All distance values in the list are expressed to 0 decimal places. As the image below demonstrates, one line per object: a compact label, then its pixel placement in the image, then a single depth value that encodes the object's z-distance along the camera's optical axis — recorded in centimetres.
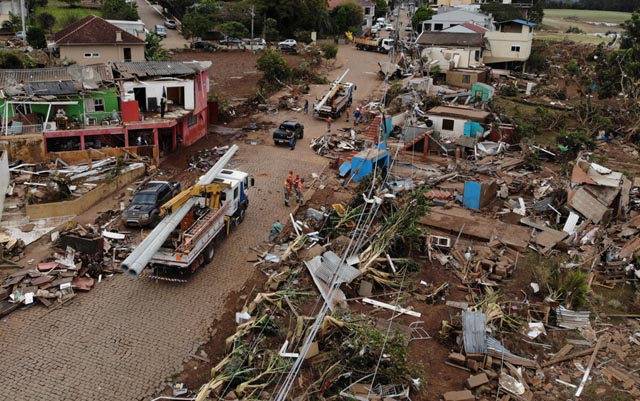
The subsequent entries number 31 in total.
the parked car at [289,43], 6412
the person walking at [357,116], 3734
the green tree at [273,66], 4534
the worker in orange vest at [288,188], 2394
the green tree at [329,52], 5593
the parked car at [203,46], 6242
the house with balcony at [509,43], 5562
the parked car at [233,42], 6525
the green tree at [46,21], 6122
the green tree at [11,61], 3903
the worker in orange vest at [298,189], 2397
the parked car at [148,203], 2061
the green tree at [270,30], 6756
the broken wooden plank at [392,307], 1609
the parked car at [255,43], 6419
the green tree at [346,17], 7625
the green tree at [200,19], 6356
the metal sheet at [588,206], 2192
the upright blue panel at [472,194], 2342
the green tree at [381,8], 9869
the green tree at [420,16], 7356
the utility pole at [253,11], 6371
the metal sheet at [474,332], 1403
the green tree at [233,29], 6569
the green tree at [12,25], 5866
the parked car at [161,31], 6510
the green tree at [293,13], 6938
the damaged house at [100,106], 2645
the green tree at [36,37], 4931
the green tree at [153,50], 4699
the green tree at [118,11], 6312
